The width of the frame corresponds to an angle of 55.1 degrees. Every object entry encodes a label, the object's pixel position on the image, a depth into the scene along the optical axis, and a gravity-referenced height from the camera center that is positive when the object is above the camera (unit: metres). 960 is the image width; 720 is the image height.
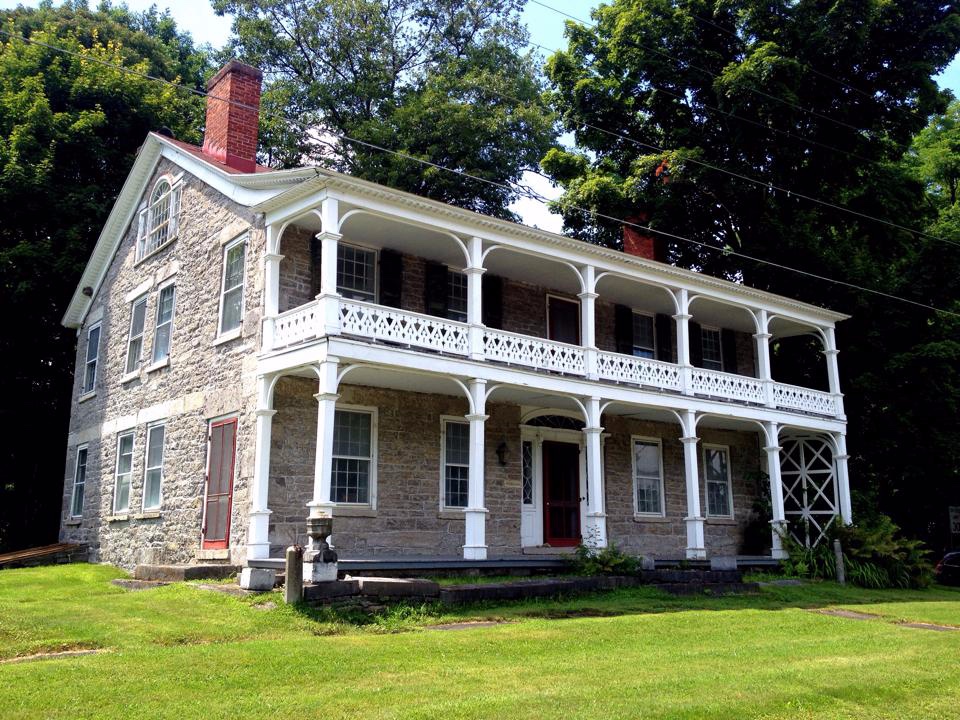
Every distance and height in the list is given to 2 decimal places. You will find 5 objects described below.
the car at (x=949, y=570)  20.88 -0.69
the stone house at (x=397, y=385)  14.39 +2.72
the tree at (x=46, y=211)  23.66 +8.52
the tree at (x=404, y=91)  30.16 +15.62
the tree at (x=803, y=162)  23.77 +10.51
